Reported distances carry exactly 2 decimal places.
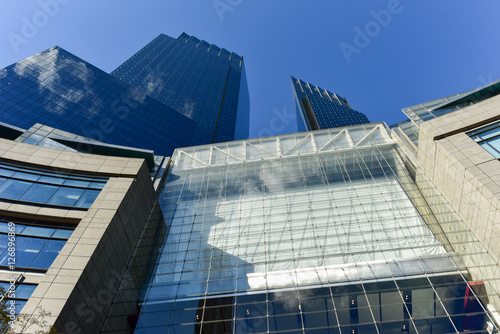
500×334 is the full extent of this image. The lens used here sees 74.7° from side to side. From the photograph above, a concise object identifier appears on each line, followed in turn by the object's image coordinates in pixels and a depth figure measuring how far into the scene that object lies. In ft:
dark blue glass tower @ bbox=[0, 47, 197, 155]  204.85
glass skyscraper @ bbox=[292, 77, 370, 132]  489.21
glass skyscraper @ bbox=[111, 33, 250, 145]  364.58
